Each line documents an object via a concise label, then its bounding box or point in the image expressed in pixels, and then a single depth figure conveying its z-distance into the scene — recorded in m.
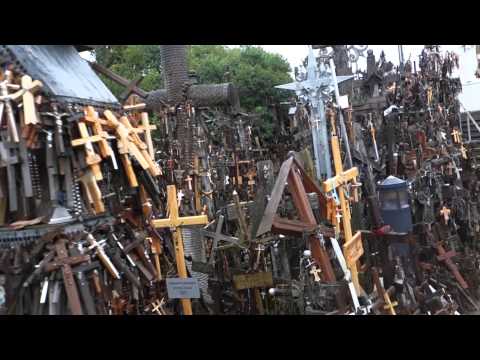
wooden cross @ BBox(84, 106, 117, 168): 4.09
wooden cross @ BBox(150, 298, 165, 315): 4.81
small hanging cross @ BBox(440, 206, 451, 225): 6.74
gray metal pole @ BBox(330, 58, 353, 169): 6.96
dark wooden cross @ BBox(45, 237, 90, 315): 3.69
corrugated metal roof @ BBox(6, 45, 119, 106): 3.90
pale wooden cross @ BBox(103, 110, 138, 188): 4.32
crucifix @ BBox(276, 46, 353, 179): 7.00
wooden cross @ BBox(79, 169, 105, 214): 4.10
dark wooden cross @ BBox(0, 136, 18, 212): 3.70
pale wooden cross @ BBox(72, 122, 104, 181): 3.93
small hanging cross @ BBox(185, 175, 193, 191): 6.85
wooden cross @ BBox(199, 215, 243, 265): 5.35
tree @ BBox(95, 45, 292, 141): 12.35
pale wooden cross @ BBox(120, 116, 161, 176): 4.41
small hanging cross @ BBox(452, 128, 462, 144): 8.44
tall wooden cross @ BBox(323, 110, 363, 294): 4.78
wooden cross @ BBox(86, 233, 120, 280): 4.02
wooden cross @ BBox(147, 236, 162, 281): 5.07
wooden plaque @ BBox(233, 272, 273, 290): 5.13
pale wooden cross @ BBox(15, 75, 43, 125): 3.63
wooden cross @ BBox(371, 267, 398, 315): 4.92
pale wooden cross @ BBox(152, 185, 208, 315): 4.83
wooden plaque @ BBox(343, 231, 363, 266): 4.73
